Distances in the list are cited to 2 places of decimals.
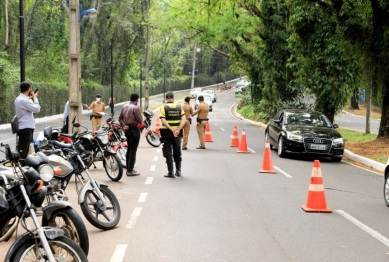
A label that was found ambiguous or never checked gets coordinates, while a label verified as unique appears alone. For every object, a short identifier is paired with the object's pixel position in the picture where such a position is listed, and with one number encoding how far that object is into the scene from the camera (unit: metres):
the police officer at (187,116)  18.98
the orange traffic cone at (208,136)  23.27
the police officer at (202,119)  19.65
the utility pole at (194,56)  102.72
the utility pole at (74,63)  18.12
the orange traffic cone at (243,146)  18.97
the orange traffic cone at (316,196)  9.22
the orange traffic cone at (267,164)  13.95
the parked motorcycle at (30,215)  4.57
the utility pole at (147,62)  54.93
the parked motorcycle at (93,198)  7.55
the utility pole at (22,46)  14.28
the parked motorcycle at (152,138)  20.73
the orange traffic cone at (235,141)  21.25
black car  16.94
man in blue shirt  11.05
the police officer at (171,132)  12.74
